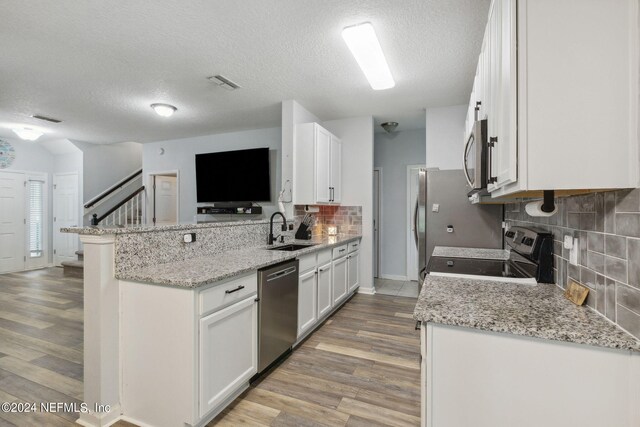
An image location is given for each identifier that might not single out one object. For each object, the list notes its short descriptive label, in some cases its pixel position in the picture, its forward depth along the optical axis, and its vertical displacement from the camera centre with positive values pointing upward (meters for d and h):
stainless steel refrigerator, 2.87 -0.05
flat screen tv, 5.14 +0.62
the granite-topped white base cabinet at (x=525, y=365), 0.93 -0.50
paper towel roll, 1.33 +0.01
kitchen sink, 3.21 -0.37
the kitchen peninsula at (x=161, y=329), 1.61 -0.66
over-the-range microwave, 1.40 +0.27
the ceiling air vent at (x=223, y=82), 3.18 +1.38
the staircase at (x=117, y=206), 6.16 +0.12
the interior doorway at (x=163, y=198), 6.41 +0.29
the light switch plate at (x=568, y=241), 1.29 -0.12
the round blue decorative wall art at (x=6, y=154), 5.70 +1.07
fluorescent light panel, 2.29 +1.33
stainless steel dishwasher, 2.11 -0.73
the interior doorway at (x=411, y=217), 5.12 -0.08
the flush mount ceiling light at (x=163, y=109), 3.89 +1.30
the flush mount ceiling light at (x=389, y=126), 4.71 +1.33
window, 6.18 -0.13
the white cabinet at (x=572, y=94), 0.94 +0.37
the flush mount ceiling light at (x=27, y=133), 4.94 +1.28
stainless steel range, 1.56 -0.33
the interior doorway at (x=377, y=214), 5.36 -0.03
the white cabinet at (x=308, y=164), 3.78 +0.60
